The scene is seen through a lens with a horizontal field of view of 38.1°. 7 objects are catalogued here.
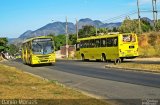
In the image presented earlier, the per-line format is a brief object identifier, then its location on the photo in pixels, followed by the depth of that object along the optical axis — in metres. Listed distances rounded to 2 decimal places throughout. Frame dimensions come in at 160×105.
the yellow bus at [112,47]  24.04
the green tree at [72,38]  80.65
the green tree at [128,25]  60.63
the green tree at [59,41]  90.05
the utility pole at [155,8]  40.73
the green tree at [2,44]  67.82
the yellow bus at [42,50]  23.41
